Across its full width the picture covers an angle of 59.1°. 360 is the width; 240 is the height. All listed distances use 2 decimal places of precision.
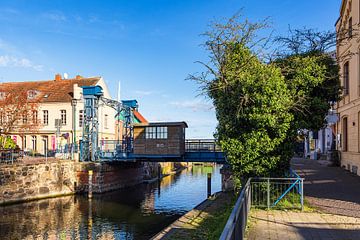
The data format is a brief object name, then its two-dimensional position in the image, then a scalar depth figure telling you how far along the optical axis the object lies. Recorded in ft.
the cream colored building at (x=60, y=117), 123.44
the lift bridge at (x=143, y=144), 81.97
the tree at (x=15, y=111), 79.77
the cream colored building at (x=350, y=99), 62.64
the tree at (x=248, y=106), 36.24
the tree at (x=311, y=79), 39.01
